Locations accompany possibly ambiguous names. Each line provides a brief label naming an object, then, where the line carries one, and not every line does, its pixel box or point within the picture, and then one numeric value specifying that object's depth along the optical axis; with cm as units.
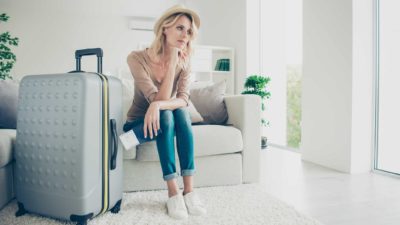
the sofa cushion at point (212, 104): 214
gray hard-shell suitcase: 122
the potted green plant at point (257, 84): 355
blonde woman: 146
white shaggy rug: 135
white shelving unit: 439
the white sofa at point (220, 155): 177
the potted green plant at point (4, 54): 369
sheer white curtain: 252
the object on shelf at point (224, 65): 448
